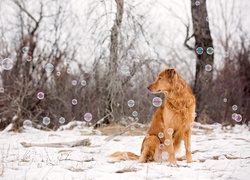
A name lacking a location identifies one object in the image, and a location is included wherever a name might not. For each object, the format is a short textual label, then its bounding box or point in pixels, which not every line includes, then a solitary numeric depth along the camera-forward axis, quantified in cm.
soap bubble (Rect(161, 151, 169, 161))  440
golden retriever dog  440
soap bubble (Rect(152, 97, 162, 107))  622
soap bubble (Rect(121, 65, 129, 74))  744
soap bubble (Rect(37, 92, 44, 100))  1123
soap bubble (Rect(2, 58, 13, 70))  678
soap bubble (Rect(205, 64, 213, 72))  992
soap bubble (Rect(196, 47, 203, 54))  973
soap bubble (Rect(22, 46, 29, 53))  1141
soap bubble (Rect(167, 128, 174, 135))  436
